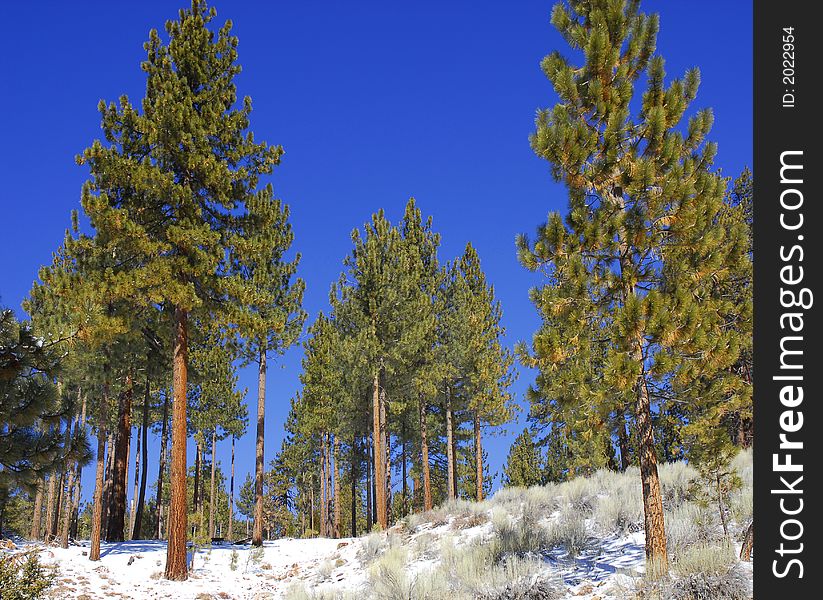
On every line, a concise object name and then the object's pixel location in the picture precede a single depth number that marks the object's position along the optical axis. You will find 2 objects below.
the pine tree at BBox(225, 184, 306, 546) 16.95
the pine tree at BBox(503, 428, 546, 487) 38.75
